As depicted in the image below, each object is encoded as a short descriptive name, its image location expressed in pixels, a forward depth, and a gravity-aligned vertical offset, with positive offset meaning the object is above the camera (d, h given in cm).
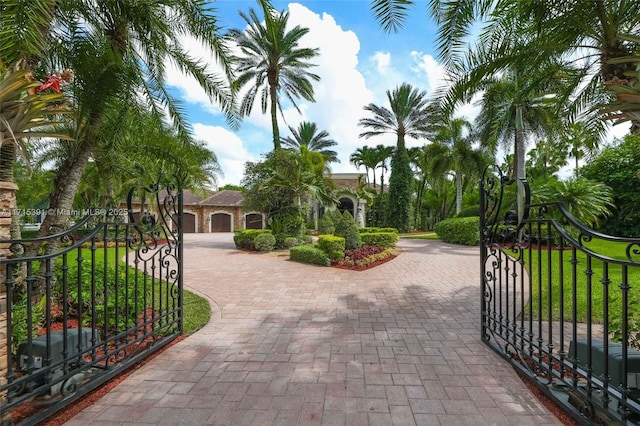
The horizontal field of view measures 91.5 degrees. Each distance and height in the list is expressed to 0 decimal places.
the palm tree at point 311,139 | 2966 +724
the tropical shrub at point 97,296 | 450 -130
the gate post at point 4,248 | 227 -26
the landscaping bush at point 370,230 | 1714 -84
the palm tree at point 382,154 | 3347 +660
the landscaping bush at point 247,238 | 1521 -119
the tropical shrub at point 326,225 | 1767 -61
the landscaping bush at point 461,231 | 1622 -87
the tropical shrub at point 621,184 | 1619 +175
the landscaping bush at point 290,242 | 1481 -133
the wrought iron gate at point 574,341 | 220 -122
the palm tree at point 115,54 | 432 +259
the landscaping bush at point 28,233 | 1655 -115
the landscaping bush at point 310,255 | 1022 -141
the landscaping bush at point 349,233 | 1174 -70
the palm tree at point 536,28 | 422 +278
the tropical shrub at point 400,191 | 2572 +203
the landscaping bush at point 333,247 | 1032 -109
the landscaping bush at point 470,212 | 1991 +22
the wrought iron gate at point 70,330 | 230 -126
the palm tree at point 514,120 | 1106 +448
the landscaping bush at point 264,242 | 1420 -128
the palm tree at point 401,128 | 2411 +699
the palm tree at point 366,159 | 3400 +631
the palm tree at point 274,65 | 1816 +919
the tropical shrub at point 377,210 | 3031 +47
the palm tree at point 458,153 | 2231 +453
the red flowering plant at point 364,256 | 985 -140
